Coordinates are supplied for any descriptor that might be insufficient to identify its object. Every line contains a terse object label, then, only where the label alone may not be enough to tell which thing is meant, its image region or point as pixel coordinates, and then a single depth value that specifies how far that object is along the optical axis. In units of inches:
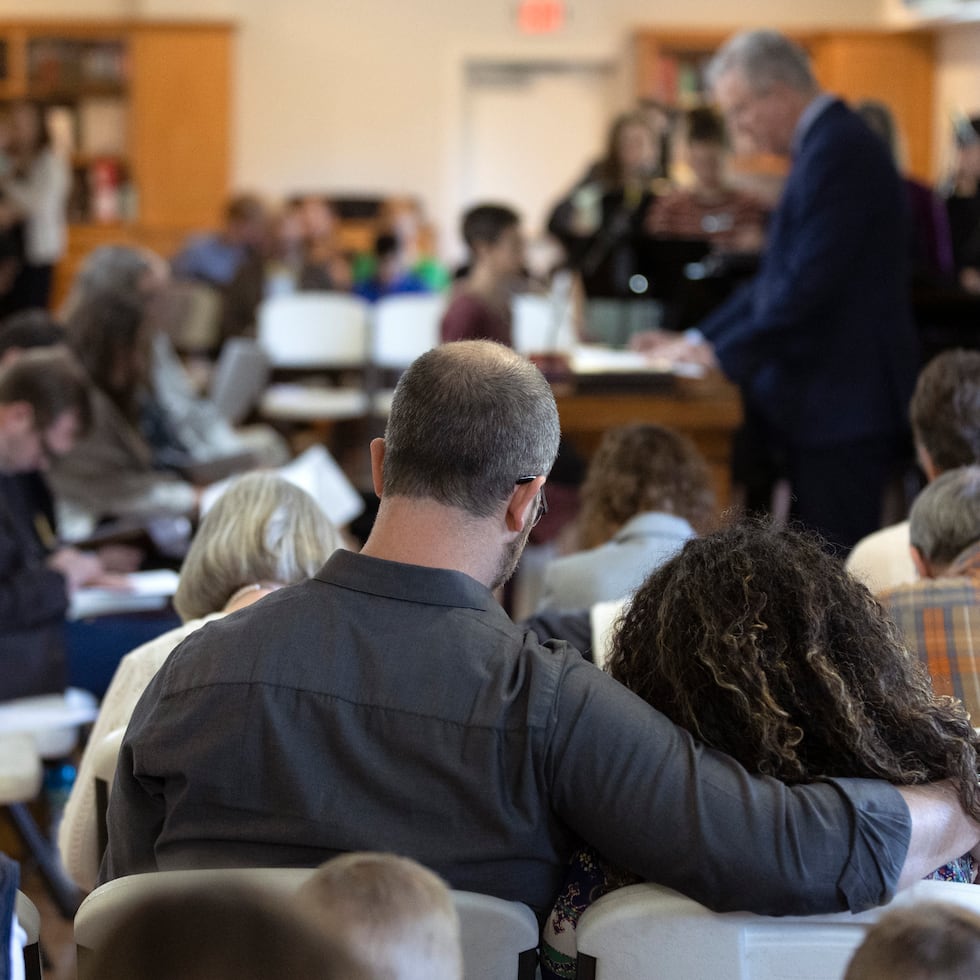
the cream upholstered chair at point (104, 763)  137.5
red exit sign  802.2
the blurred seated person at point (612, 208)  398.9
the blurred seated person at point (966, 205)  490.9
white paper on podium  287.9
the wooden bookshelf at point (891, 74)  781.9
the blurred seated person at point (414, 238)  703.7
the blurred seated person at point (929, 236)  381.4
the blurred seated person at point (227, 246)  632.4
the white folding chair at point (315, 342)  534.0
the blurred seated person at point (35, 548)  222.8
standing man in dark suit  265.4
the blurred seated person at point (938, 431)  195.8
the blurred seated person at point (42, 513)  264.1
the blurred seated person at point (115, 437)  330.3
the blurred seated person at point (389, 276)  658.2
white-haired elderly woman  151.9
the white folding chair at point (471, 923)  92.0
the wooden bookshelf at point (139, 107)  799.1
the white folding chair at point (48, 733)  214.2
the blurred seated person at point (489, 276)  346.0
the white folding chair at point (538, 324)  431.2
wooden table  282.4
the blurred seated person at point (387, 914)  78.7
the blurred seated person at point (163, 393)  353.4
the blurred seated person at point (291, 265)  578.2
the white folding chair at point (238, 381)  462.6
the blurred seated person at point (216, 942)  68.7
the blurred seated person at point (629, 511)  195.2
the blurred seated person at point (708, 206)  393.7
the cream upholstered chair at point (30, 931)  103.7
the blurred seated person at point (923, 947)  76.2
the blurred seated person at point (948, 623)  141.5
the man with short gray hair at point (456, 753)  97.6
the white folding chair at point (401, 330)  533.0
